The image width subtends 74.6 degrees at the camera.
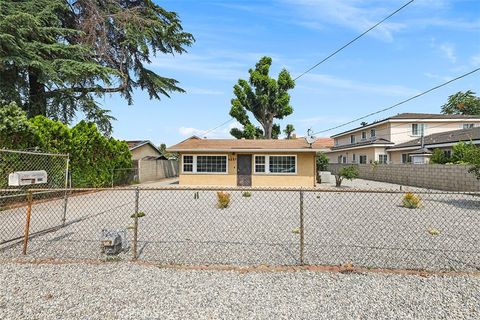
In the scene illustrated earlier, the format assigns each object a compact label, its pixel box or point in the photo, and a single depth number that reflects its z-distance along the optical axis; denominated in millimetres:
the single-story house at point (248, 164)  19438
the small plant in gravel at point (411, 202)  10695
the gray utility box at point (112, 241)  4898
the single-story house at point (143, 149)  26884
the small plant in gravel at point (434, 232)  6720
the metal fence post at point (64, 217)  7016
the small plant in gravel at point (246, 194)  14700
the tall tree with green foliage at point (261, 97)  29844
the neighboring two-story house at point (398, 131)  30875
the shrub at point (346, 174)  19062
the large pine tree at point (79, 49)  14562
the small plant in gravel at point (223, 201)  10742
